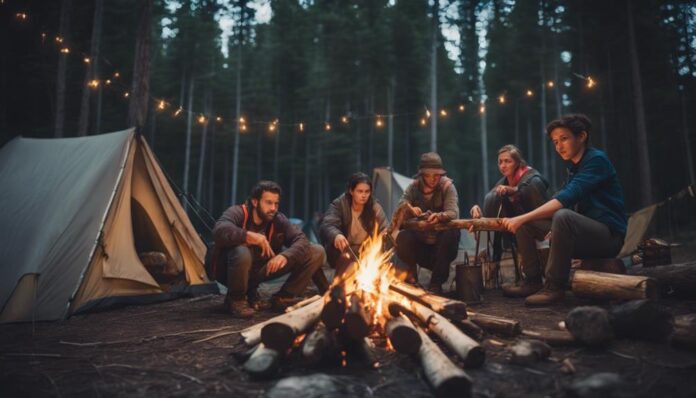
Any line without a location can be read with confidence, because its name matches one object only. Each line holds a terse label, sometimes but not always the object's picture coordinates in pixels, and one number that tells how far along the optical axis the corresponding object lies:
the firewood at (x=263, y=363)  2.06
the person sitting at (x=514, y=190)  4.35
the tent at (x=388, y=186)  10.66
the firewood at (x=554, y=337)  2.41
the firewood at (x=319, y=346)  2.17
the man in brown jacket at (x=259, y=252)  3.93
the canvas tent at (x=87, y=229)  4.03
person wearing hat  4.32
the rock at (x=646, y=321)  2.38
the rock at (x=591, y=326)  2.31
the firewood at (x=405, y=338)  2.21
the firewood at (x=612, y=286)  2.86
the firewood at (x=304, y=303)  3.15
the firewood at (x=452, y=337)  2.12
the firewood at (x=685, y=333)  2.18
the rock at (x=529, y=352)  2.15
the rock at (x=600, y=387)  1.59
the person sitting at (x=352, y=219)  4.51
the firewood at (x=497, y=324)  2.64
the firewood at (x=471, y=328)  2.67
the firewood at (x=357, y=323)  2.20
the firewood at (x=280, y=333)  2.22
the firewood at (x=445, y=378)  1.77
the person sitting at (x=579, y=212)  3.39
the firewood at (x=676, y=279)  3.30
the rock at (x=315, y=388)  1.76
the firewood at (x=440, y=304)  2.63
